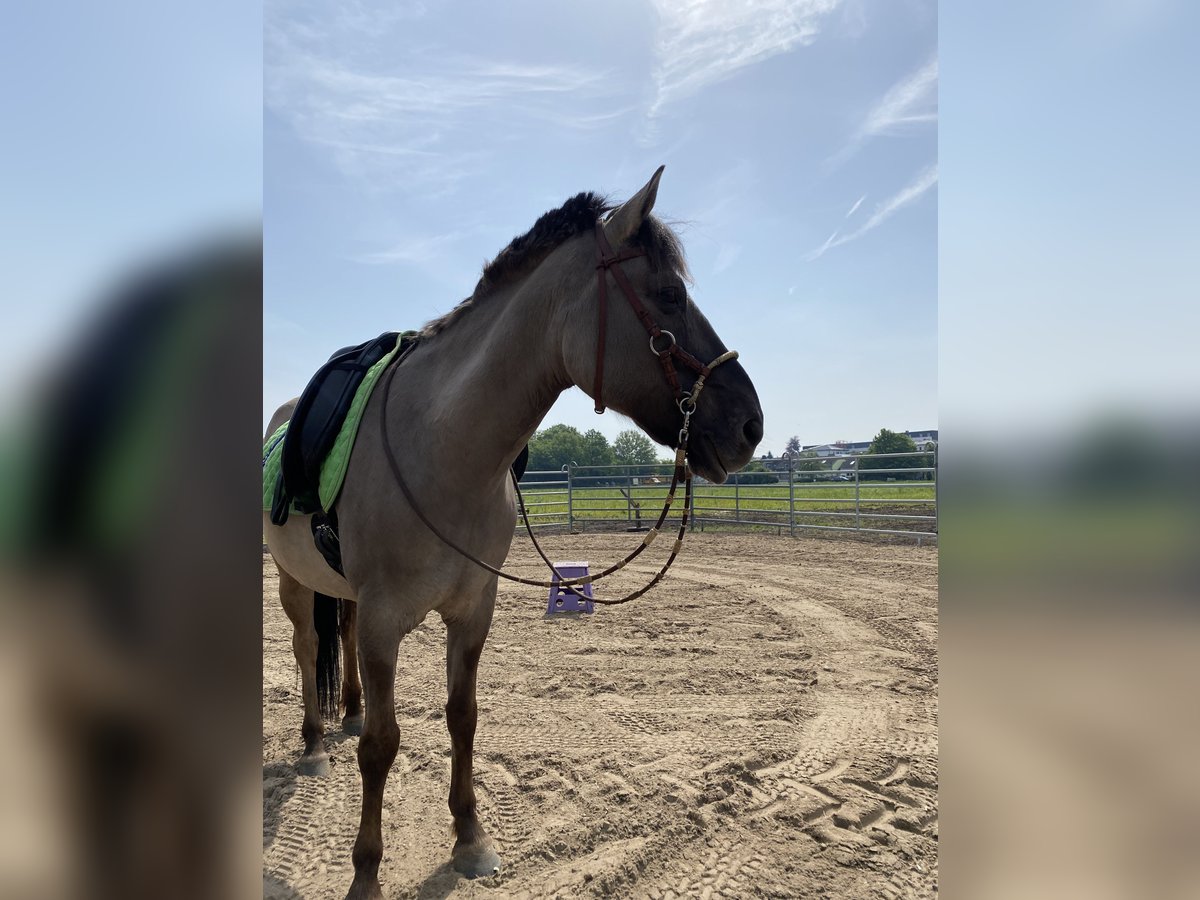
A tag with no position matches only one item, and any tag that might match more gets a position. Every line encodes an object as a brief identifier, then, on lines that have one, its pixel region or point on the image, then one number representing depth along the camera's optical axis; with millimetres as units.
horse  1913
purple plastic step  6449
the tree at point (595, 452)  42206
